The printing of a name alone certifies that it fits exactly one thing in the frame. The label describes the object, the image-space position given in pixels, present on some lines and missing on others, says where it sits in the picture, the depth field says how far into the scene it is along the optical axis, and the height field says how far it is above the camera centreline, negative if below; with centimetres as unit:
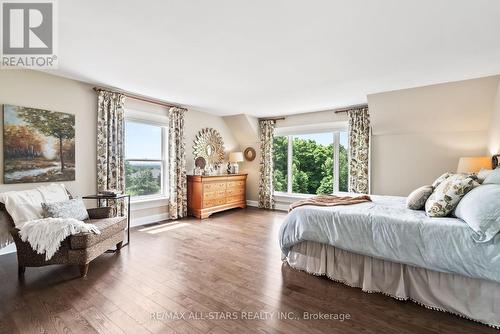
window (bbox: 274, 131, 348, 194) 530 +9
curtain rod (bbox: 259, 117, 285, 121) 595 +128
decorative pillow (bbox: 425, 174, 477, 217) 200 -27
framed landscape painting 289 +31
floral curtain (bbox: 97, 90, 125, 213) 371 +43
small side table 318 -43
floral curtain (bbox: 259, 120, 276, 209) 607 +4
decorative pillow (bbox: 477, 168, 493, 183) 222 -10
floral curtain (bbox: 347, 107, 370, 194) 465 +35
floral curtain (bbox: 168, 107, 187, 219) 480 +10
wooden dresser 495 -64
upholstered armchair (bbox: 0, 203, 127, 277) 229 -87
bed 170 -79
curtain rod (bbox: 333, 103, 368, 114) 469 +126
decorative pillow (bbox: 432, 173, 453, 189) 253 -15
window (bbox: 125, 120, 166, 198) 434 +16
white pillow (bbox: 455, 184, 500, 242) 159 -35
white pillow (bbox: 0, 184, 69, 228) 247 -40
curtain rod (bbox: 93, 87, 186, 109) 382 +131
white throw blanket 222 -66
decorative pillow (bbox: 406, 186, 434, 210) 238 -35
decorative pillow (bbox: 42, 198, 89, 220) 255 -50
